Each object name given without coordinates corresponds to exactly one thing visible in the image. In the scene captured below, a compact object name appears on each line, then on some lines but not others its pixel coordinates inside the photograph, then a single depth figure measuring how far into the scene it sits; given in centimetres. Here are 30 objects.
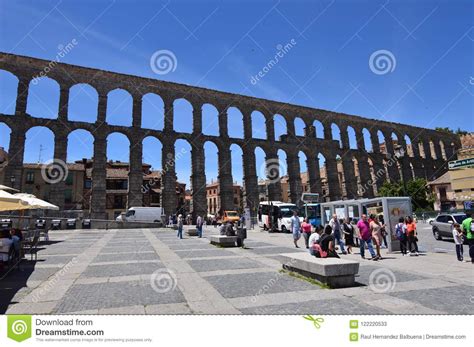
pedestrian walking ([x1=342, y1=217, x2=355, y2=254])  1398
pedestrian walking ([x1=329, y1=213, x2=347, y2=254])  1357
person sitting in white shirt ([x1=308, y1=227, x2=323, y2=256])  895
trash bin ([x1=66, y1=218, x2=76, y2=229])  3275
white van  3488
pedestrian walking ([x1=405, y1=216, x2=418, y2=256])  1224
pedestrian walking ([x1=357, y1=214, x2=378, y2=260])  1170
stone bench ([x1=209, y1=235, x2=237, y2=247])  1534
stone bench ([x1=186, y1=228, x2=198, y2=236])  2242
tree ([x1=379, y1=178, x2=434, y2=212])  4269
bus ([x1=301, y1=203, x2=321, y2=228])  2779
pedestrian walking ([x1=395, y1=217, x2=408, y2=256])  1251
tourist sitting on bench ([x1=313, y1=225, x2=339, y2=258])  836
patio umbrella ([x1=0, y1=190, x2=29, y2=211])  978
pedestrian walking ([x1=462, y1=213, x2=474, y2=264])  986
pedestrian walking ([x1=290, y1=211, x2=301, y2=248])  1479
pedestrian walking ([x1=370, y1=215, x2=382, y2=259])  1146
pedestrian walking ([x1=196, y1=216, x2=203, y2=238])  2167
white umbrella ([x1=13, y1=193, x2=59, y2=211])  1216
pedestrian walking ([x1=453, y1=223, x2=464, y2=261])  1026
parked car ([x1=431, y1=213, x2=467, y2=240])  1684
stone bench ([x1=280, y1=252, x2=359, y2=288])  677
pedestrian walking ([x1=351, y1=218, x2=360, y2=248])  1573
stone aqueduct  3525
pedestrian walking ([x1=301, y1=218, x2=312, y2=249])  1455
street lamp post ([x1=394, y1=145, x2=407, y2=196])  1496
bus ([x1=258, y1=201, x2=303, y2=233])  2723
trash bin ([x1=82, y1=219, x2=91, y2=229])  3344
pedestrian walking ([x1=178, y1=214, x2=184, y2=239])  2047
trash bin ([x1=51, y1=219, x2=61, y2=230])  3144
